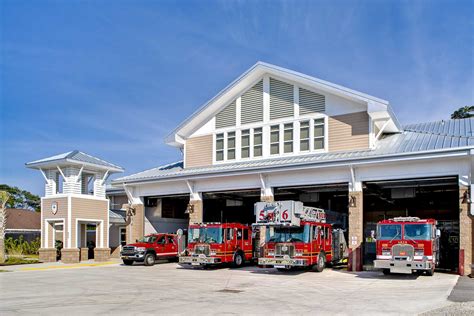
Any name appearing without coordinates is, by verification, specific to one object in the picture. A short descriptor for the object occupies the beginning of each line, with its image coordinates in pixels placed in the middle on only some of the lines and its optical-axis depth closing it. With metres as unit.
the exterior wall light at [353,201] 23.91
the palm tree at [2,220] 30.38
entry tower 30.42
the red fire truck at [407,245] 19.53
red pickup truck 27.62
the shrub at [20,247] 36.16
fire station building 23.08
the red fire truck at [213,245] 24.44
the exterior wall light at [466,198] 21.11
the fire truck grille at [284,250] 21.88
